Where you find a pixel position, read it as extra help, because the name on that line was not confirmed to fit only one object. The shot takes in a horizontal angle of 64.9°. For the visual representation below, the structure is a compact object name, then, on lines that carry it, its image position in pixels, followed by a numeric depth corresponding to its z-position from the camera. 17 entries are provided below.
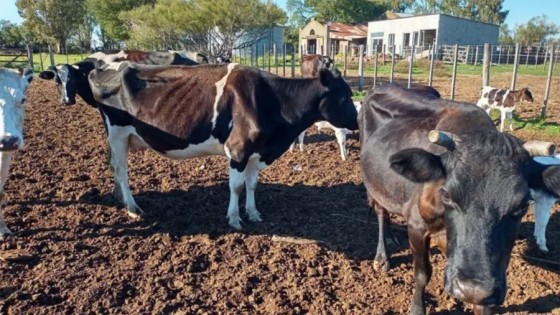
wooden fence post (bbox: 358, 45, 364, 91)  15.63
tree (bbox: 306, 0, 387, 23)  71.81
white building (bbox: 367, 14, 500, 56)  41.06
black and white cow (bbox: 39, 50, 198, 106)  7.05
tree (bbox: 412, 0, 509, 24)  71.00
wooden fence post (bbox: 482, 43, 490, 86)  12.05
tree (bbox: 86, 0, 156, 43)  36.47
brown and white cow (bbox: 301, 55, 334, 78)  9.54
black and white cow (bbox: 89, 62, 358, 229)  4.88
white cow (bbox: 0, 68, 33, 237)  4.03
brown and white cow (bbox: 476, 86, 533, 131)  10.36
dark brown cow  2.33
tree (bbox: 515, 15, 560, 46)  63.29
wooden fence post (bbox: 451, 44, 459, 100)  11.07
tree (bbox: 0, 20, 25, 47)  61.58
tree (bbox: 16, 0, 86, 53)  49.31
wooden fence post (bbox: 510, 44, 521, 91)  11.16
